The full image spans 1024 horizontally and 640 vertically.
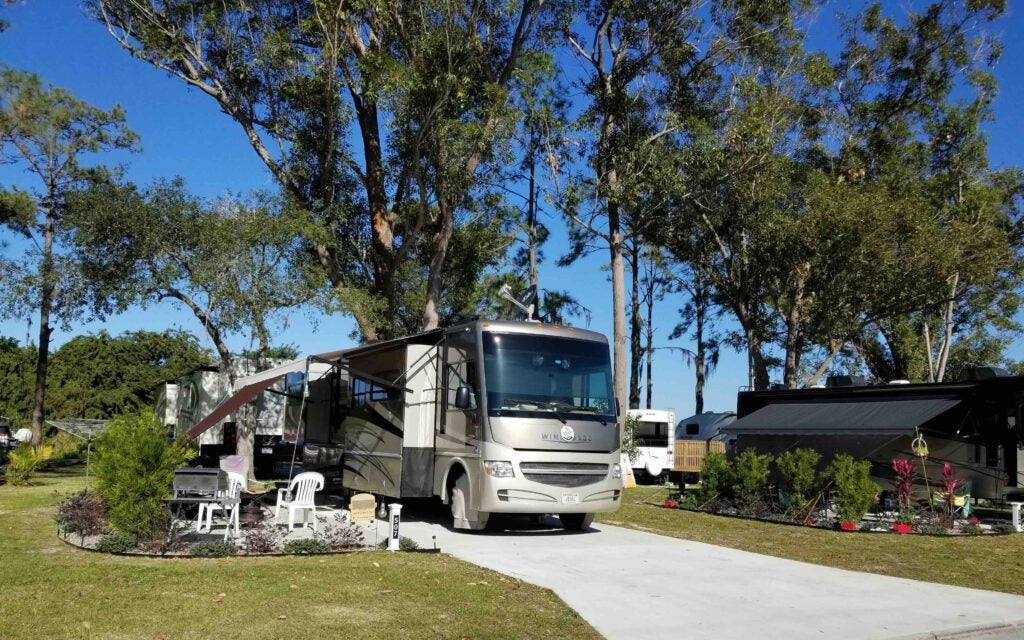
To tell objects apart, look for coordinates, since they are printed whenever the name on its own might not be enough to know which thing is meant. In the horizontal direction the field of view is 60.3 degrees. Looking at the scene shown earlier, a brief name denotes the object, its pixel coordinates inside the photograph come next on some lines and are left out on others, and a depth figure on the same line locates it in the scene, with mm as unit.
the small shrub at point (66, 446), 32750
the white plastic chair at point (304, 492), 11539
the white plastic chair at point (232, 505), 10508
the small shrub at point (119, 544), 9148
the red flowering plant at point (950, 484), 13758
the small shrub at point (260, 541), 9375
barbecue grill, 10984
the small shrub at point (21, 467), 18766
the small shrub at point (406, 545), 10016
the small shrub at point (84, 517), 10406
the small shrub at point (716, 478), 16078
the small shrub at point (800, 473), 14664
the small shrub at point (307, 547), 9461
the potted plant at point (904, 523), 13262
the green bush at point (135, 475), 9414
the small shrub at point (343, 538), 9750
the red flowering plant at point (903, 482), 13953
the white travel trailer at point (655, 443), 27703
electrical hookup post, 9921
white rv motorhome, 11375
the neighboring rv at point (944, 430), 14977
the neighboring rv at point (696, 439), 28891
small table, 10047
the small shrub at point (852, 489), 13609
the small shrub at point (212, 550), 9055
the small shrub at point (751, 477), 15336
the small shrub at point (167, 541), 9172
